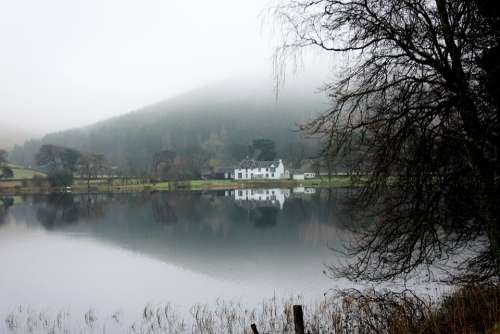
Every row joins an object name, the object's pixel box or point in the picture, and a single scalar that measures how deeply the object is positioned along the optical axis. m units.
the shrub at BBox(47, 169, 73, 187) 99.75
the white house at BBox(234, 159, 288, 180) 128.00
